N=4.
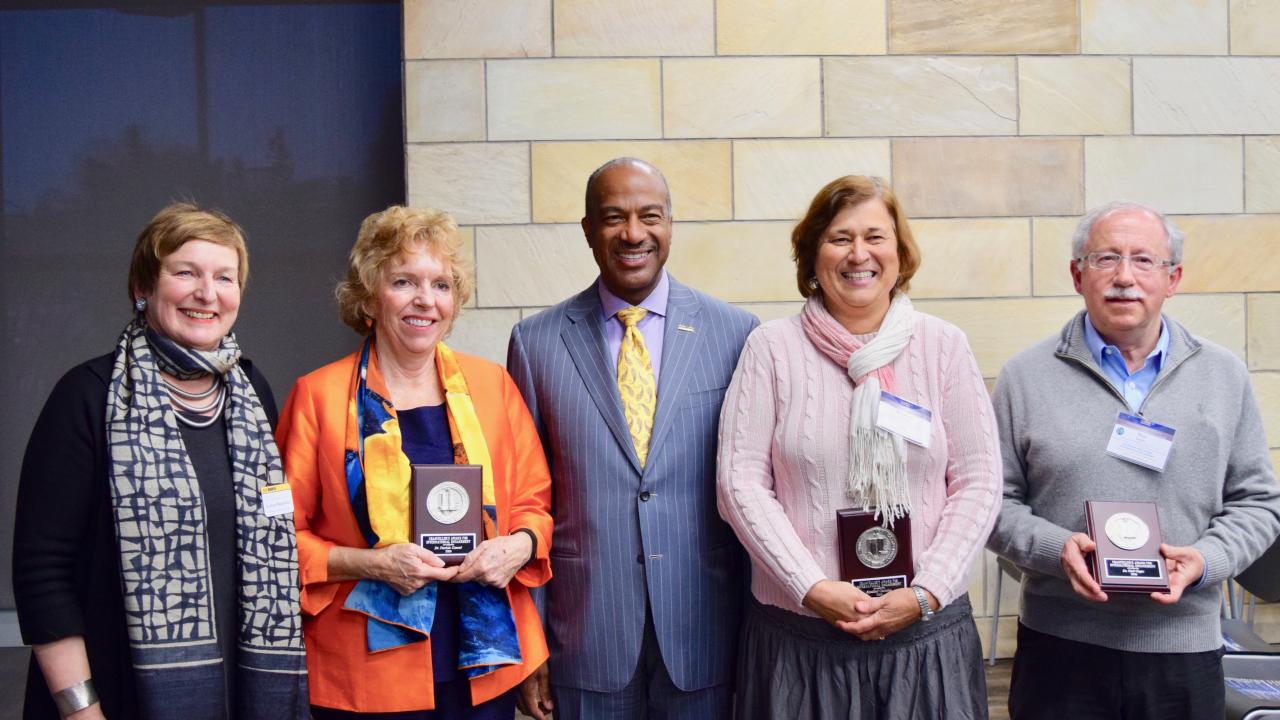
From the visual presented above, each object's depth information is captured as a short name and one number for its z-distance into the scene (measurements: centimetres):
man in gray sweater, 242
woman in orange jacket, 223
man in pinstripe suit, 248
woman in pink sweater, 222
